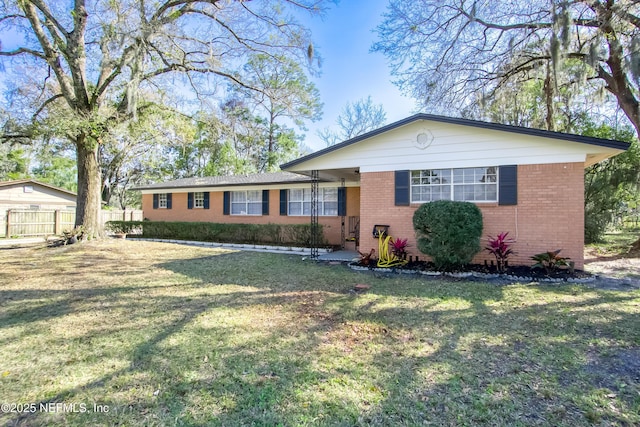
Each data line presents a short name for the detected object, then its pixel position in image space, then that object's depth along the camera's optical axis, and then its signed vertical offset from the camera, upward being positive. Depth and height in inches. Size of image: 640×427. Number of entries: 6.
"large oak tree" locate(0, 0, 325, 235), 382.9 +223.5
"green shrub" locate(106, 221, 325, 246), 493.0 -30.4
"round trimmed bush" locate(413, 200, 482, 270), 271.4 -13.2
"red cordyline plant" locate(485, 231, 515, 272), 277.6 -29.7
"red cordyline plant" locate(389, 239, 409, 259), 320.5 -33.0
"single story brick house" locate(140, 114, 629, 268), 274.7 +44.9
